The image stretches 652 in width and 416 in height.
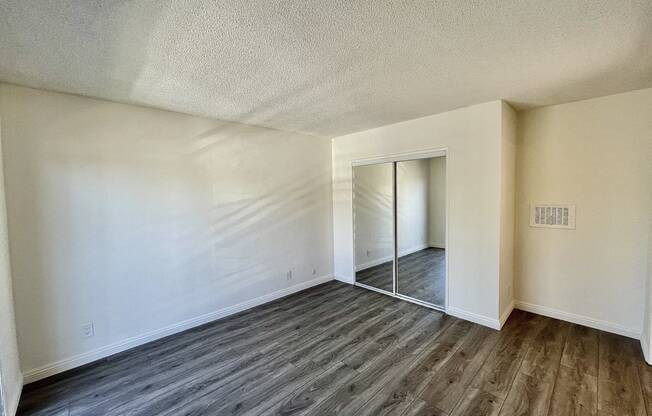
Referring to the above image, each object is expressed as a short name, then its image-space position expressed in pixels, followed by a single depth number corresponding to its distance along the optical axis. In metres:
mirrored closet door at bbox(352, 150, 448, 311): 3.54
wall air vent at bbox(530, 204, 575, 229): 2.93
